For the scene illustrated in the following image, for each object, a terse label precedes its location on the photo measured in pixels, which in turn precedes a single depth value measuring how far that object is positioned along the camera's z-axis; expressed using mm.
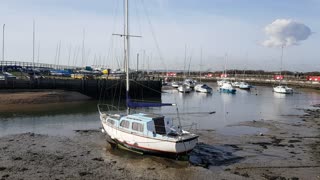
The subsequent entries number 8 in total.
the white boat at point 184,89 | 55791
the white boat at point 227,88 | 57701
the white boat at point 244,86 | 68304
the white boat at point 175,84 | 64417
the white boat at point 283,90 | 58172
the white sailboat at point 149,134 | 14344
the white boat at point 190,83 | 62634
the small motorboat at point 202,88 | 55835
